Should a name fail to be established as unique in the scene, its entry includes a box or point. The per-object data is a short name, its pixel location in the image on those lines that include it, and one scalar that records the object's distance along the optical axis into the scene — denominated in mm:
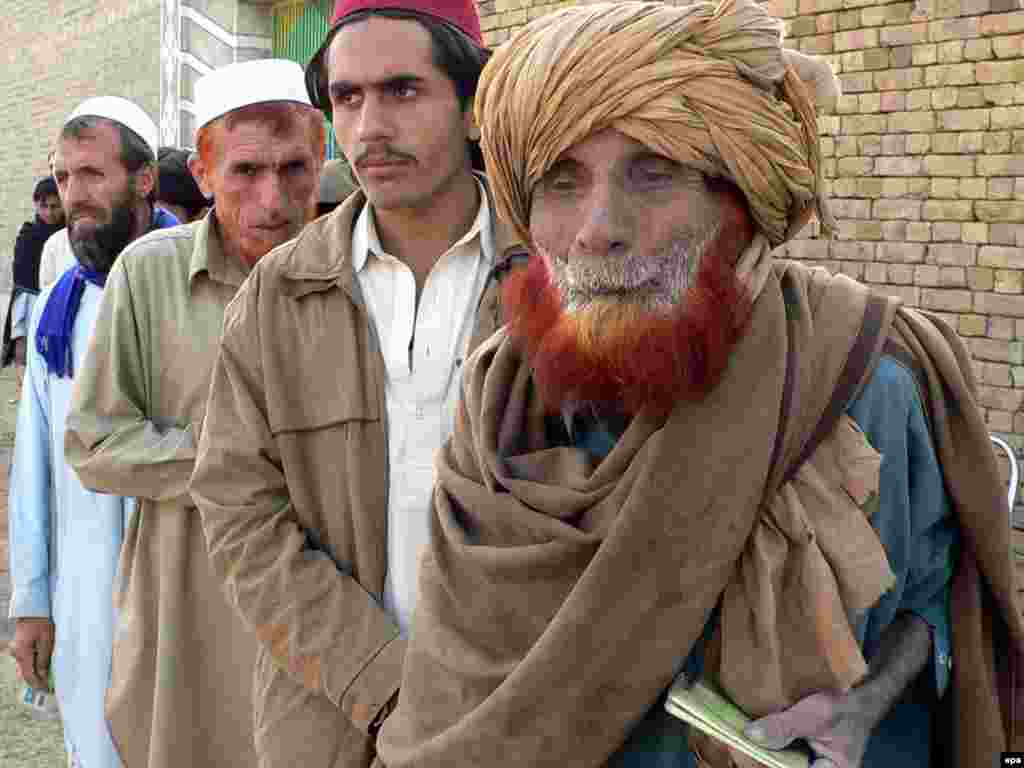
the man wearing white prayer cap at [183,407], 3209
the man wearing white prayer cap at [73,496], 3742
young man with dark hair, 2340
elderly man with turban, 1764
